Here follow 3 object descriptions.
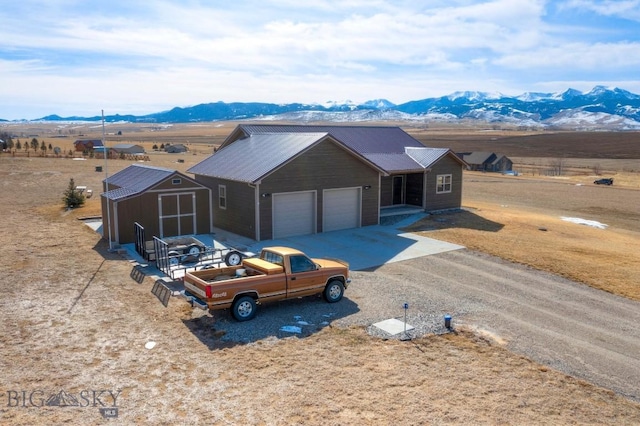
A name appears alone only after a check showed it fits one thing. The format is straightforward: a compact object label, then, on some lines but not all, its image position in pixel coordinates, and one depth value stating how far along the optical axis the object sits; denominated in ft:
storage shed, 70.33
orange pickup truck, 42.29
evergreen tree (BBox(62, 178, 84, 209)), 101.86
